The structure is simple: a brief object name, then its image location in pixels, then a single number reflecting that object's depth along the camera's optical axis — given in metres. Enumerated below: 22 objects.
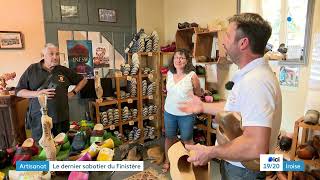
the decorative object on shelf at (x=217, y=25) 2.89
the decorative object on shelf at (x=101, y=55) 3.37
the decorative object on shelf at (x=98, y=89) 2.96
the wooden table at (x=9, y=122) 2.43
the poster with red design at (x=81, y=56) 3.17
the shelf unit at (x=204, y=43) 2.92
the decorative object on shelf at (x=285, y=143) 2.24
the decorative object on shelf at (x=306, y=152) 2.01
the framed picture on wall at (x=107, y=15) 3.38
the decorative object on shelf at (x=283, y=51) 2.44
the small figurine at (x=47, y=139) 1.27
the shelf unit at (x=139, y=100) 3.27
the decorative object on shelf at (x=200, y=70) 3.22
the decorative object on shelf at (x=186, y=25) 3.23
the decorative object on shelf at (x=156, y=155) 3.04
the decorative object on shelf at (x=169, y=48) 3.60
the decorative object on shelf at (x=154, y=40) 3.56
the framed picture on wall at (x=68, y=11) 3.07
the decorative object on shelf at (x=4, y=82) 2.49
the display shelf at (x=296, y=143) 1.97
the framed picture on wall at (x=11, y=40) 2.67
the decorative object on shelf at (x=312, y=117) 1.98
